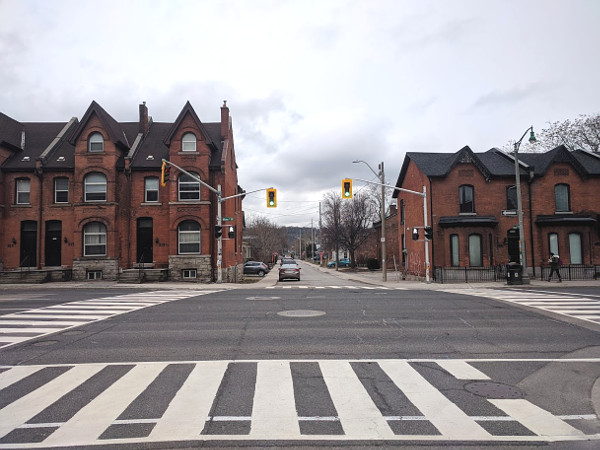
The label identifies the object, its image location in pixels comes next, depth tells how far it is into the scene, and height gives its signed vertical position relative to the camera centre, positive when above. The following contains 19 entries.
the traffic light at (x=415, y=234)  26.75 +0.67
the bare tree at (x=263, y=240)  77.31 +1.42
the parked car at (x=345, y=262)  67.00 -2.41
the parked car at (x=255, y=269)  45.66 -2.16
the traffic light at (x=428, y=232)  26.15 +0.72
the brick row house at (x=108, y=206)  30.27 +3.12
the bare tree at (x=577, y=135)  47.00 +11.79
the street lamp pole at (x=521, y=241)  24.96 +0.09
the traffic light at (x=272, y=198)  25.85 +2.94
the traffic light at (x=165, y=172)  22.64 +4.03
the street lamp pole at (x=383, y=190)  31.26 +3.98
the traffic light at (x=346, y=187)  23.83 +3.24
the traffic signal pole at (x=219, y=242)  27.58 +0.44
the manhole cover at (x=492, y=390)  6.03 -2.08
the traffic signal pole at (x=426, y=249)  27.21 -0.31
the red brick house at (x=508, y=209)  29.52 +2.24
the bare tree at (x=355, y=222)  57.53 +3.19
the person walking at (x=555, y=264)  25.58 -1.29
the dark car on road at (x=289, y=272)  35.12 -1.98
